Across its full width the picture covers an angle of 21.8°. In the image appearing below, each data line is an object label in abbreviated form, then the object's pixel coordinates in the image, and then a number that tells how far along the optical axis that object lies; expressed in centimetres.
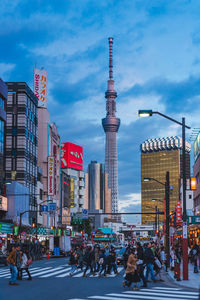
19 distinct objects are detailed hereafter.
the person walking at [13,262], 2317
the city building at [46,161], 10938
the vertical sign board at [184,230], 2525
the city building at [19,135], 9325
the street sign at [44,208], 8031
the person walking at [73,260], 3062
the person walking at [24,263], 2515
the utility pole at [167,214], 3679
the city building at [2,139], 7468
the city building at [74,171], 16362
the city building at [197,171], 7375
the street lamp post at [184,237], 2490
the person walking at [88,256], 3045
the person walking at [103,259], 3062
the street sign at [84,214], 10257
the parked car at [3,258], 4275
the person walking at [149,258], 2380
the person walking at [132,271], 2114
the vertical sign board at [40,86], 11131
